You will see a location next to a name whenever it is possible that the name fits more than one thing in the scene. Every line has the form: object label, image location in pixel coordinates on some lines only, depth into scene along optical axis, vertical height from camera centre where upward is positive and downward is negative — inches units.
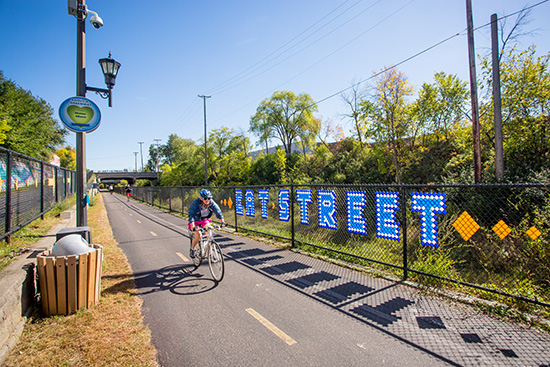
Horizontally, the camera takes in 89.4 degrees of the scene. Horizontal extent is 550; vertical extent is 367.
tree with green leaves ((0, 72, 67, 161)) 951.6 +249.3
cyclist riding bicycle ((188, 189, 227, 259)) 243.9 -27.2
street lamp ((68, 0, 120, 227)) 231.3 +88.7
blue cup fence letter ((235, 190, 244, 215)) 484.7 -33.7
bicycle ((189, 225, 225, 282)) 223.9 -60.0
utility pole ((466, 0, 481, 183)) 553.9 +171.5
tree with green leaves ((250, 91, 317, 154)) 1766.7 +427.5
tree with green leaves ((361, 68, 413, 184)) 879.7 +222.6
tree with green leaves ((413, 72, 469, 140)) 954.7 +265.3
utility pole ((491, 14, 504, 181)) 520.7 +138.2
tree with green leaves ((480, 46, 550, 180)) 544.8 +140.0
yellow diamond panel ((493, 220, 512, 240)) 171.3 -30.8
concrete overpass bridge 3712.8 +120.4
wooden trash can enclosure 153.6 -55.0
